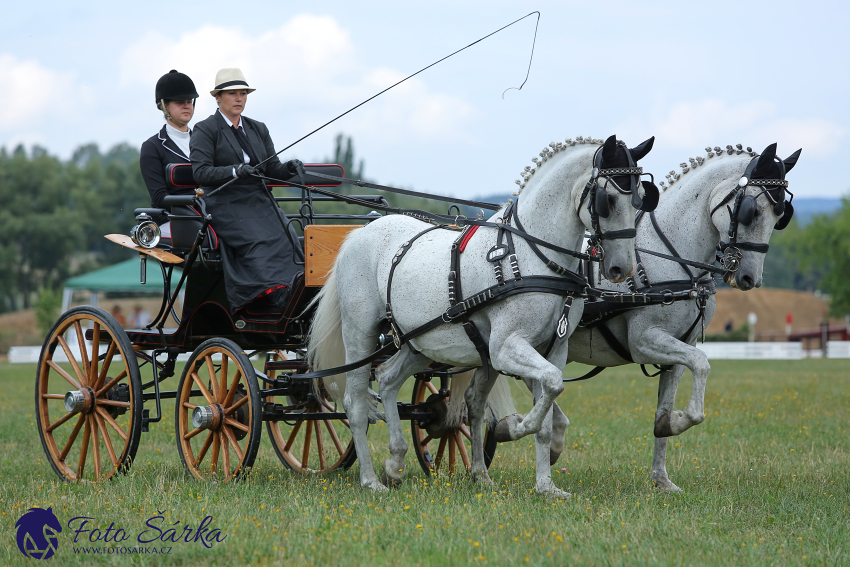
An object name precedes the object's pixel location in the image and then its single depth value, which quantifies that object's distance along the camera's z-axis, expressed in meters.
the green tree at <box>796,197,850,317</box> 103.19
